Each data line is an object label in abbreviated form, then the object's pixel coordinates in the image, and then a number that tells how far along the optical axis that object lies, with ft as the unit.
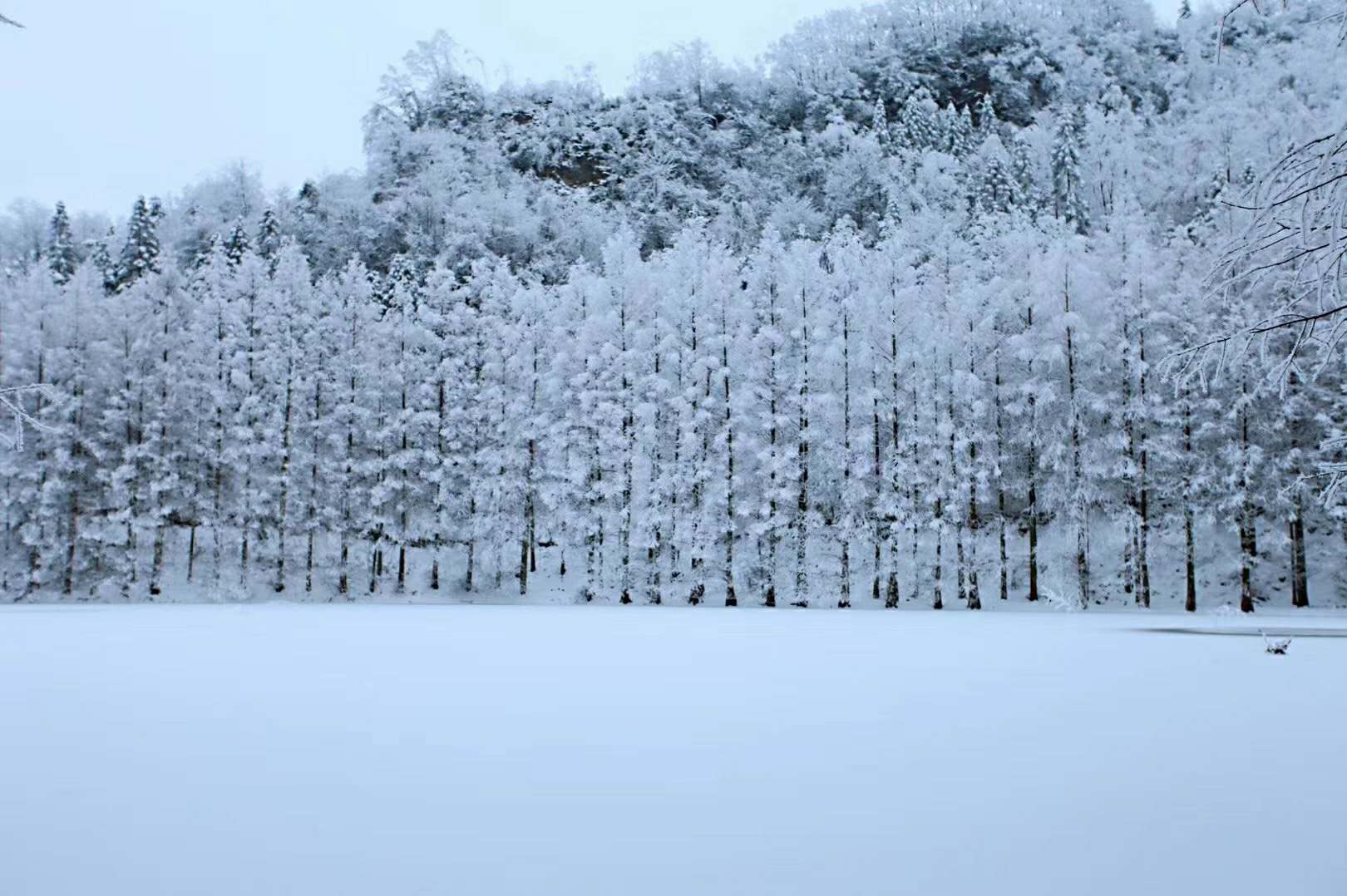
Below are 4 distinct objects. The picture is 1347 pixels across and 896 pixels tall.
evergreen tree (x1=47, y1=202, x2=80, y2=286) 241.35
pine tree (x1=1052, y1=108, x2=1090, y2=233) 253.85
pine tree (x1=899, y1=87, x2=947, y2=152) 348.38
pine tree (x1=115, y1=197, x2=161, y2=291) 215.51
